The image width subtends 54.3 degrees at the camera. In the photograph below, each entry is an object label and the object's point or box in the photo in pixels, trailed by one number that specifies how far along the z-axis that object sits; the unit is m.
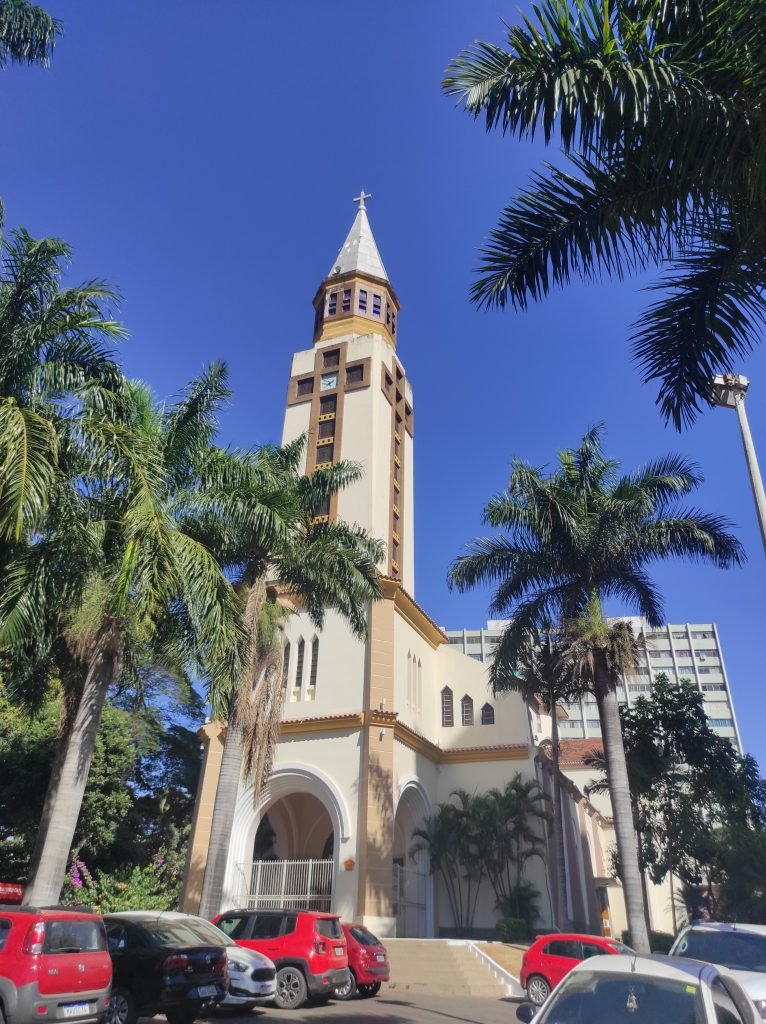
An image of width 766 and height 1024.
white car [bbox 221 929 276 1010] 11.43
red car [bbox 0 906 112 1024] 7.97
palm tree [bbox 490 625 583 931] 21.08
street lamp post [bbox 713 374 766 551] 11.03
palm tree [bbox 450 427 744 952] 19.12
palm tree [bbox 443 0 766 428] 6.48
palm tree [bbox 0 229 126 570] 11.85
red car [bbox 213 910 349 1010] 13.01
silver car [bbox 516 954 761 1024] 4.60
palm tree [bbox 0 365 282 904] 11.65
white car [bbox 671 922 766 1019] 8.57
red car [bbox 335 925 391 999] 14.96
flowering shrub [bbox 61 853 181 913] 22.77
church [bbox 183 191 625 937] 24.41
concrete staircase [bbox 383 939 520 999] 17.48
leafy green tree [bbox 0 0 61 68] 13.16
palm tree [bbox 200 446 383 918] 17.31
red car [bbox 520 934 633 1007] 13.90
